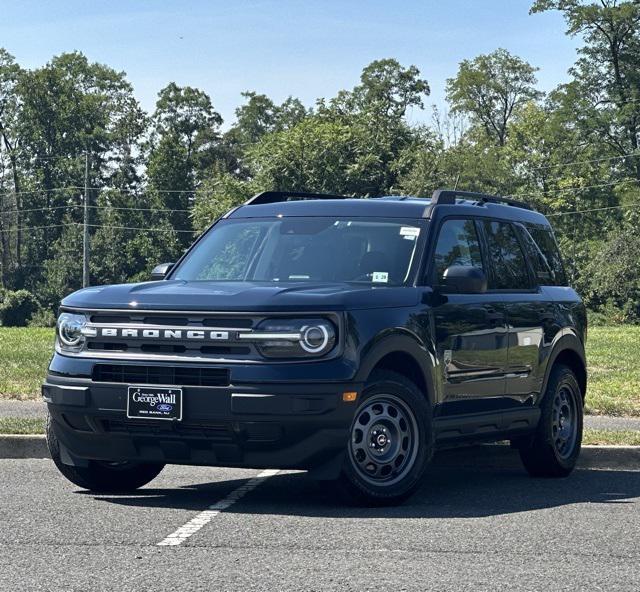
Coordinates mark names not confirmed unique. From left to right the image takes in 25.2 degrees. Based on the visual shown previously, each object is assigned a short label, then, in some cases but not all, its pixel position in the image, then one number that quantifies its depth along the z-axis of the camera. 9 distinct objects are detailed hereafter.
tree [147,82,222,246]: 106.75
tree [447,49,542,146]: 98.69
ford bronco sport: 8.38
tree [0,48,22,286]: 107.56
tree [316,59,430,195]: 80.25
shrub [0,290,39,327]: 96.31
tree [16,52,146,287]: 106.75
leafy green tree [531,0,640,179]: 75.38
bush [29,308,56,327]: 94.70
